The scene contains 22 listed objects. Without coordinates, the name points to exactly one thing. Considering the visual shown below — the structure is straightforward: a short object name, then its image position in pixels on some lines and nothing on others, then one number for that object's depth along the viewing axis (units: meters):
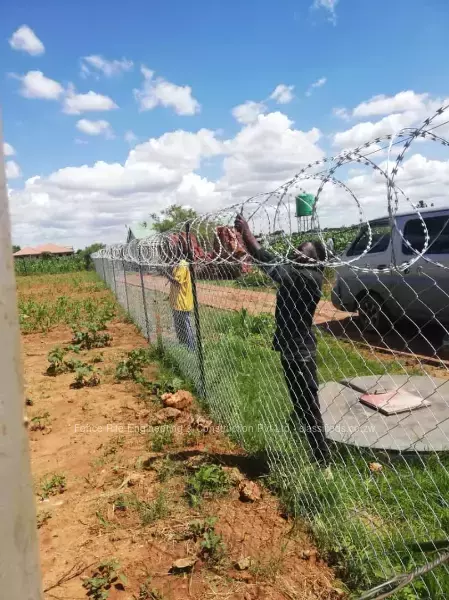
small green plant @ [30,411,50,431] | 5.16
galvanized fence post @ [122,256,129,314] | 10.85
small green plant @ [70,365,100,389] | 6.67
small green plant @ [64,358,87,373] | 7.34
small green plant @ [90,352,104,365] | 8.07
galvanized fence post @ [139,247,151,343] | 8.00
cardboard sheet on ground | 3.94
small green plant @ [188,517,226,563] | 2.78
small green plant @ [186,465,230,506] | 3.40
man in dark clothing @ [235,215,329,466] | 3.44
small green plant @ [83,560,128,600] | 2.56
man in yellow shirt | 6.65
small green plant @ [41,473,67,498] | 3.72
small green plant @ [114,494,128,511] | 3.38
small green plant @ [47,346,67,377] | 7.46
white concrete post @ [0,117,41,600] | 0.89
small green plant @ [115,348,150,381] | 6.77
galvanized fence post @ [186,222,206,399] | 4.79
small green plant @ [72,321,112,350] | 9.44
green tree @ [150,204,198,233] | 63.06
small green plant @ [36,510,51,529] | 3.31
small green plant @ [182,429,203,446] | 4.32
